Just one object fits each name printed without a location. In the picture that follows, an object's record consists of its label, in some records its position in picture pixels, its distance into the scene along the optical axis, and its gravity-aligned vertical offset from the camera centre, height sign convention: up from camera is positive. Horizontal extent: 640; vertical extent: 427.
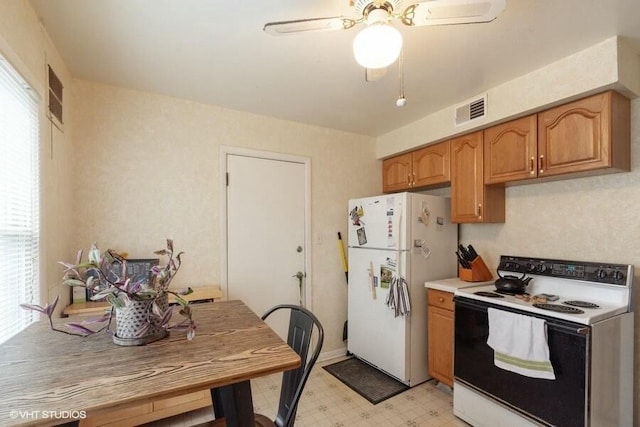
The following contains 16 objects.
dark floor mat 2.42 -1.43
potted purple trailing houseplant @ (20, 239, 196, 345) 0.95 -0.24
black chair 1.17 -0.64
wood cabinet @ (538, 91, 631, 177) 1.75 +0.49
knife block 2.47 -0.47
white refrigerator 2.51 -0.47
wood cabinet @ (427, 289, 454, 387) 2.35 -0.95
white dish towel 1.66 -0.74
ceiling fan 1.13 +0.77
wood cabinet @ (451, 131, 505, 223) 2.41 +0.22
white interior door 2.69 -0.14
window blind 1.25 +0.07
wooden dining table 0.68 -0.42
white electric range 1.56 -0.77
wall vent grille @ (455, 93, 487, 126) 2.29 +0.82
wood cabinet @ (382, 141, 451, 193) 2.73 +0.46
